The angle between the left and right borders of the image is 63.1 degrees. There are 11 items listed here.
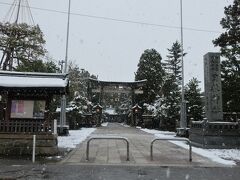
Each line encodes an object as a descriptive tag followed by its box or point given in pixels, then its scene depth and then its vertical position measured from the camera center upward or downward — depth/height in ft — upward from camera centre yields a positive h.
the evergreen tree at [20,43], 49.32 +16.31
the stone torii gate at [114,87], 110.04 +13.23
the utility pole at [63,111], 53.81 -0.87
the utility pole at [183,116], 56.34 -1.53
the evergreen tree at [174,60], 153.81 +39.54
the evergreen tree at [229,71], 42.20 +11.97
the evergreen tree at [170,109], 75.71 +0.51
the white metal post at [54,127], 29.12 -2.81
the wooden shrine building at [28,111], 27.92 -0.47
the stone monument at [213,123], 36.91 -2.42
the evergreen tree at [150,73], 116.71 +22.25
